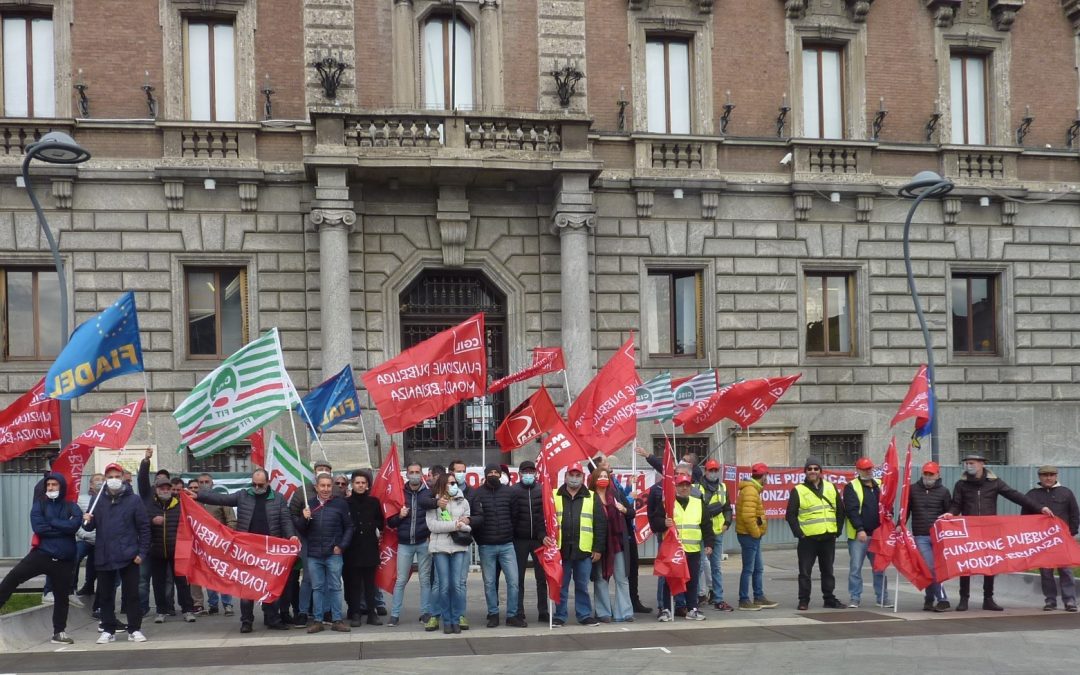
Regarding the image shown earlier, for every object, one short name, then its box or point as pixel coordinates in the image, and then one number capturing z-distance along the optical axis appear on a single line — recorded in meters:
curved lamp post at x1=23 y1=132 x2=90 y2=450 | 17.69
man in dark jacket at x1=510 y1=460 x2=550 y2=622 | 14.47
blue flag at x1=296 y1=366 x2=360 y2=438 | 16.12
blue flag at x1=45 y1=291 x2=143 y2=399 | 14.68
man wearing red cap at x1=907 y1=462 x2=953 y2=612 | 15.12
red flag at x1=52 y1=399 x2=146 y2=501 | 15.05
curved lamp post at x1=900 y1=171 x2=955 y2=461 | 22.17
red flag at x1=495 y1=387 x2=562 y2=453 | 15.18
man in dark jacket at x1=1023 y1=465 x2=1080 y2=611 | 14.95
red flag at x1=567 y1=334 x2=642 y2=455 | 15.42
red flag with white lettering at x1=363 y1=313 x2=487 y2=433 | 15.34
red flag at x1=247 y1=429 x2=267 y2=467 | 16.30
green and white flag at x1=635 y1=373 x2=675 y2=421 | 19.77
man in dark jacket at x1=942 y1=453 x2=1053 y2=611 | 15.28
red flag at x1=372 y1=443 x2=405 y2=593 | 14.84
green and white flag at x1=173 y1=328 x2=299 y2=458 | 14.52
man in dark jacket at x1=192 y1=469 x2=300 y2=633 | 14.12
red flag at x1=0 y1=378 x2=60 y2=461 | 16.12
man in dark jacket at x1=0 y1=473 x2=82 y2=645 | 13.30
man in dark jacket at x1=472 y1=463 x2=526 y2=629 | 14.26
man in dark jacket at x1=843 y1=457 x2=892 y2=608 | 15.34
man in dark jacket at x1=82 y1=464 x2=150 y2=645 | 13.41
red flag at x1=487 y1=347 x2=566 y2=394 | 17.25
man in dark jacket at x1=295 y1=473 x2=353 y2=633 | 14.16
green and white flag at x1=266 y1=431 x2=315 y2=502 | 14.92
